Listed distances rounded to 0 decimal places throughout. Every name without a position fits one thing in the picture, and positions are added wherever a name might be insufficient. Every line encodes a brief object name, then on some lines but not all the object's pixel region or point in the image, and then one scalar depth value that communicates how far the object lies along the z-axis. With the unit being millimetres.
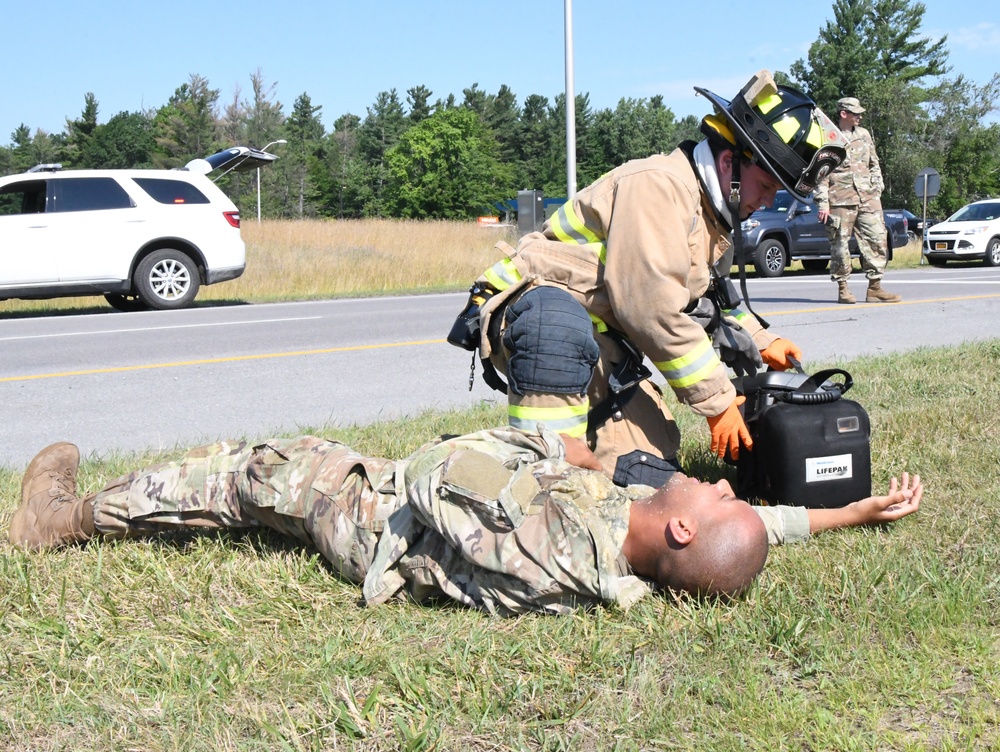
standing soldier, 11680
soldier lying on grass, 2793
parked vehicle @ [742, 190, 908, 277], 18406
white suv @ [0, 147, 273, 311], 12812
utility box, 18234
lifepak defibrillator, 3607
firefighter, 3365
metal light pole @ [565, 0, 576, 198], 18859
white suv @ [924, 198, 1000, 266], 21000
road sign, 23312
